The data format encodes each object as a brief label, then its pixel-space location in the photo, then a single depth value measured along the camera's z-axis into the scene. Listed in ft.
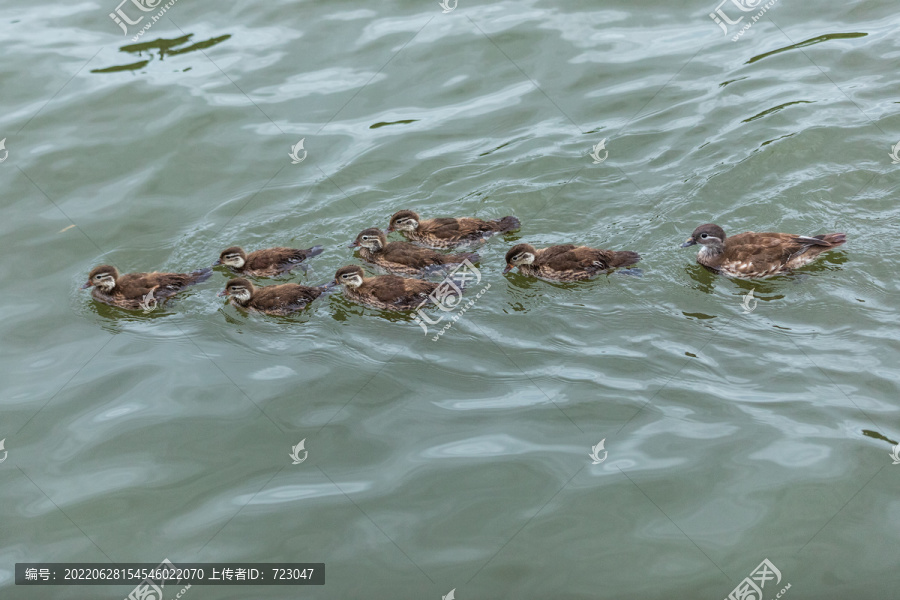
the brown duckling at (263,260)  26.48
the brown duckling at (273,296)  25.11
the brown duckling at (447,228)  27.55
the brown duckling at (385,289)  24.90
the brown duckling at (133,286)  25.39
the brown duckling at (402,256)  26.91
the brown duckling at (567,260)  25.43
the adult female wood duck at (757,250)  25.05
